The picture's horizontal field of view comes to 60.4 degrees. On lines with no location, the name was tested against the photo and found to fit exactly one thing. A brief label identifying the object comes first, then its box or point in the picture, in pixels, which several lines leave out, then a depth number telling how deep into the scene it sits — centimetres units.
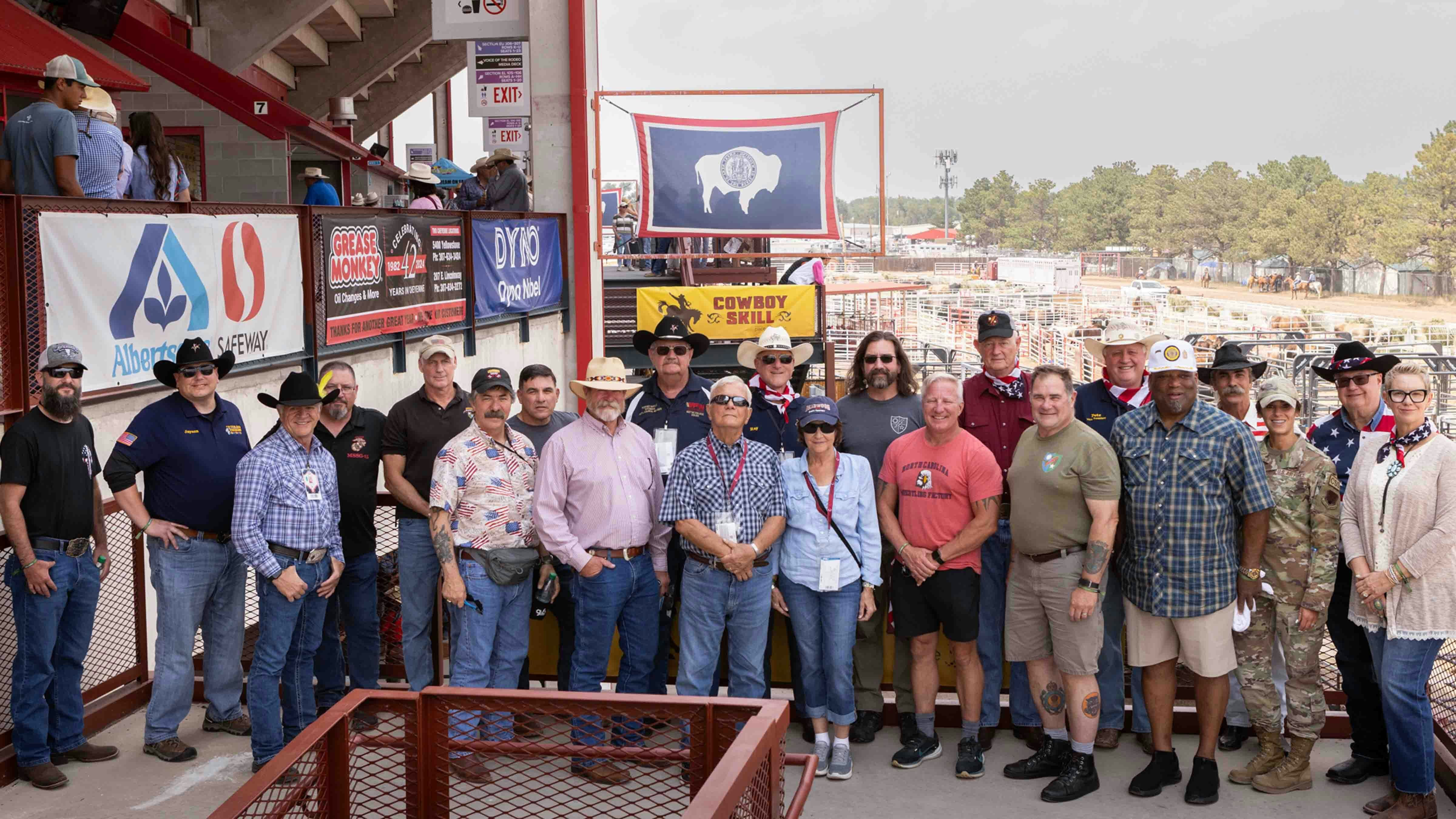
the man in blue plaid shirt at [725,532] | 577
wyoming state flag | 1576
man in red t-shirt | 588
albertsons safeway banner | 702
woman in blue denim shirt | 592
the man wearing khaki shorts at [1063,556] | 559
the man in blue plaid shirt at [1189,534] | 558
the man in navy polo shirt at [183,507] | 574
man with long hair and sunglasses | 646
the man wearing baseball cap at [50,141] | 787
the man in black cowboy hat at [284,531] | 559
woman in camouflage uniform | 564
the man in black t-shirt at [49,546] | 543
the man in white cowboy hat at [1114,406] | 625
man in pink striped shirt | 583
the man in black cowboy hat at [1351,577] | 586
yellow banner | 1711
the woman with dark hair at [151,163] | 982
